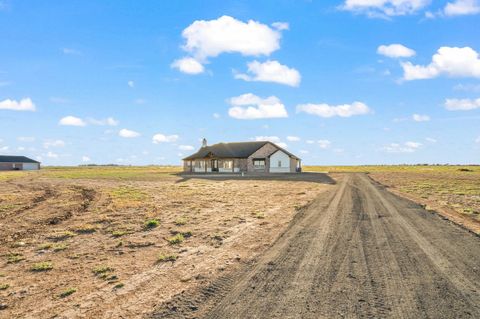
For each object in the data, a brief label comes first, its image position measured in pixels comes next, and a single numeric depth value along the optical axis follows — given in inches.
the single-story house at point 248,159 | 2736.2
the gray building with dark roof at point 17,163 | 4311.0
